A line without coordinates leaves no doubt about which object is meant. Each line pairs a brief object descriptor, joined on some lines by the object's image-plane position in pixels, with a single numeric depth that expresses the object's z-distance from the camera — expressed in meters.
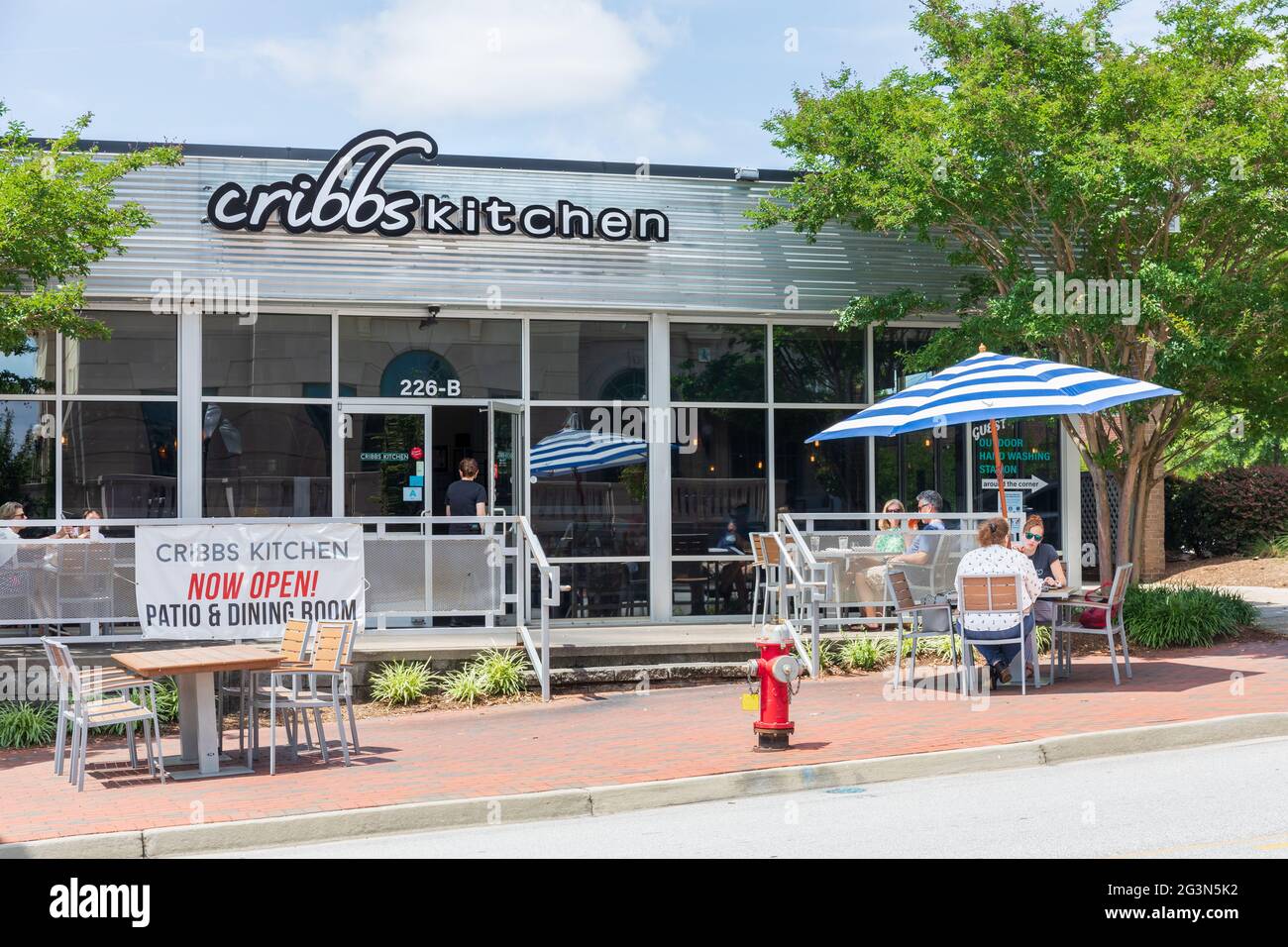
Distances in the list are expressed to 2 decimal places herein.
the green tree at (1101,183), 14.20
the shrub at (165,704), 12.07
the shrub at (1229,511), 26.69
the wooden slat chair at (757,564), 15.75
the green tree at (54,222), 12.41
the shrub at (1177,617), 14.87
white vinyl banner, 12.67
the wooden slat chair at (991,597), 11.83
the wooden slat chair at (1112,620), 12.51
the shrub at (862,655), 14.12
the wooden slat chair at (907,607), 12.62
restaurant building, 16.12
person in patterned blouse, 12.02
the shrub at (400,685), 12.92
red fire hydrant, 9.62
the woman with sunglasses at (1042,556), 13.38
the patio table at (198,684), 9.66
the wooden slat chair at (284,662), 10.48
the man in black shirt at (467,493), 15.61
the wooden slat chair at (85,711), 9.45
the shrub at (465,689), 12.90
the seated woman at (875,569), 14.08
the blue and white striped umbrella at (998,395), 11.83
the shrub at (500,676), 13.04
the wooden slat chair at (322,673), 10.17
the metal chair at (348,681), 10.48
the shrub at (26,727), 11.58
